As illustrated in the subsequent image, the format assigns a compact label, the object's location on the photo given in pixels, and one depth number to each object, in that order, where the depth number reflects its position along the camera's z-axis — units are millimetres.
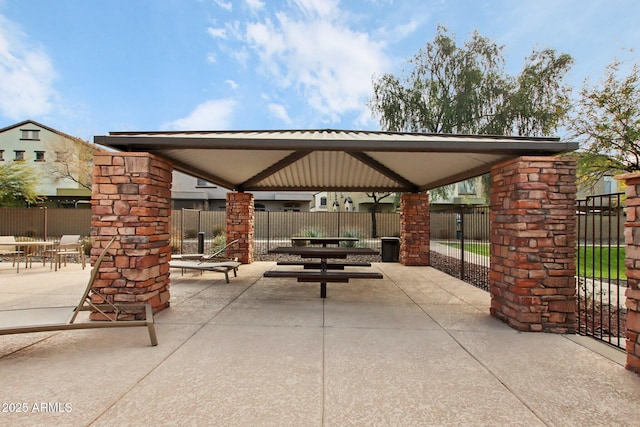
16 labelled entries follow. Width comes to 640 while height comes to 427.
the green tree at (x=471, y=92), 13828
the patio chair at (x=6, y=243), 7836
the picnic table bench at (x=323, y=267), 5203
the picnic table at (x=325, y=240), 6917
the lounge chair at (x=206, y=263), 6781
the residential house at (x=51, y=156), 21984
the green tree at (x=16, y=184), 17797
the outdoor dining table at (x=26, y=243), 7562
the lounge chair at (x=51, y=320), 2899
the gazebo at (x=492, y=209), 3867
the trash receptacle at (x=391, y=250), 10406
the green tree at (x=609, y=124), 10094
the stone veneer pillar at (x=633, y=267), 2789
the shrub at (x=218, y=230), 17516
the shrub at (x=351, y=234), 13194
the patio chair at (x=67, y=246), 8430
